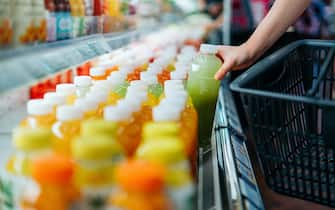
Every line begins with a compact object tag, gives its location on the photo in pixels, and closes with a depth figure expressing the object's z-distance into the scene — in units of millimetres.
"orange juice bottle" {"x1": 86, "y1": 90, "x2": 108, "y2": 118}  1250
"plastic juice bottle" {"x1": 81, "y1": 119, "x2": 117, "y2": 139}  882
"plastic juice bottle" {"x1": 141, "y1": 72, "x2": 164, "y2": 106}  1618
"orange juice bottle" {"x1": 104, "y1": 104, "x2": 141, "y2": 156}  1082
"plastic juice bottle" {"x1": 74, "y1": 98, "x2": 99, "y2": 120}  1168
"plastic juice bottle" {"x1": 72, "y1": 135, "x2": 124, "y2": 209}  804
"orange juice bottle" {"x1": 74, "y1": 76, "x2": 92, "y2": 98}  1515
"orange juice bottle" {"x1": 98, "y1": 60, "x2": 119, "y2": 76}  2002
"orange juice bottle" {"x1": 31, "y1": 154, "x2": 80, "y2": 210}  790
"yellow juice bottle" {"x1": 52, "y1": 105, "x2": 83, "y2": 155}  1084
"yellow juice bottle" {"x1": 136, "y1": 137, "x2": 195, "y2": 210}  799
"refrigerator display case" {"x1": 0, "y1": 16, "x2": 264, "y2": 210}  1151
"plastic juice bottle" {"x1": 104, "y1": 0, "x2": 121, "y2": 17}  2495
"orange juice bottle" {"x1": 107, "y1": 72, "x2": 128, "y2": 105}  1471
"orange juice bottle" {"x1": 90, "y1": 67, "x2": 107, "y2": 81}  1834
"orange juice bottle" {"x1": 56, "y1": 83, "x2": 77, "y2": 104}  1359
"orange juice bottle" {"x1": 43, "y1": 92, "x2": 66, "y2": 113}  1220
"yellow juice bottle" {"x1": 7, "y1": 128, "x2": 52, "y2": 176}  858
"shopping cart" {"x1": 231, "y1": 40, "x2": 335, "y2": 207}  1209
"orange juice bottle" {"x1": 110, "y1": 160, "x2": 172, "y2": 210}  740
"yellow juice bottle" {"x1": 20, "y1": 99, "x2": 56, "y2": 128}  1148
